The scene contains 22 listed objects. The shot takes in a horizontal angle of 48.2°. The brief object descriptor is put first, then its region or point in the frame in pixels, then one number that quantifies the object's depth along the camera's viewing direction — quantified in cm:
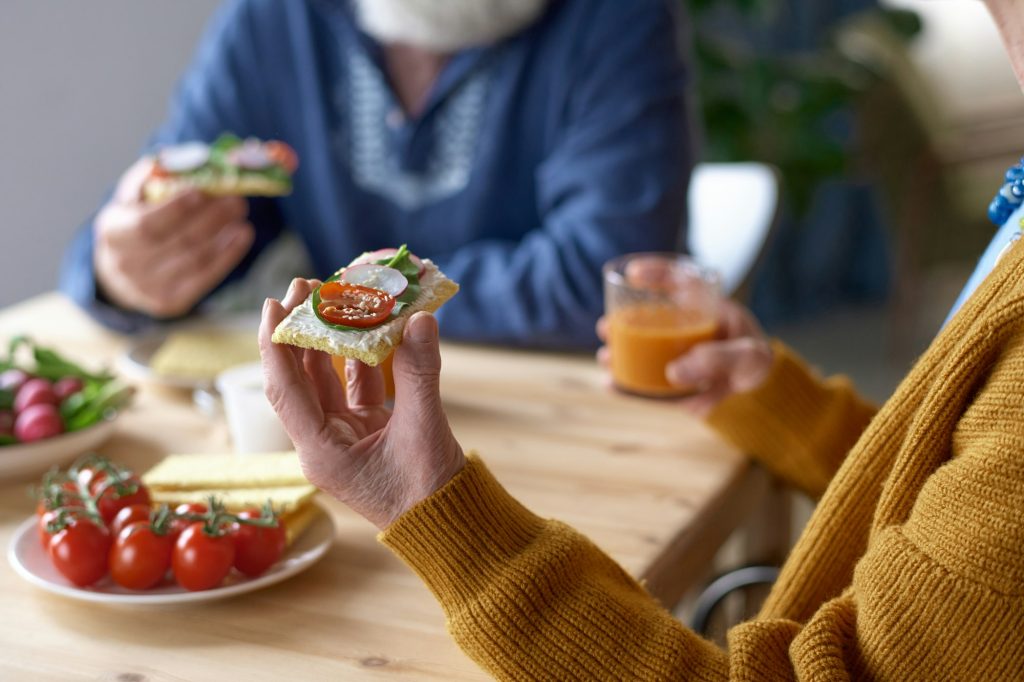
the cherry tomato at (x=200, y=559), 90
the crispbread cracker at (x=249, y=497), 99
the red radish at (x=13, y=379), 123
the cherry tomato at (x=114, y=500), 98
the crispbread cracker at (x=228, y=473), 103
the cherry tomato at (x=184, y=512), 93
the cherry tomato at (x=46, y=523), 95
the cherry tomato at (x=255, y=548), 93
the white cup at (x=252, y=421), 116
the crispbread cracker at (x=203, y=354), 139
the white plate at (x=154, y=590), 89
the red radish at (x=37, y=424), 117
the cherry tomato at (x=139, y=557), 91
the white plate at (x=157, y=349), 138
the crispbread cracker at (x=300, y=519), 99
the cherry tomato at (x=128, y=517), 95
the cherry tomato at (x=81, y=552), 91
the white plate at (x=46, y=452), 114
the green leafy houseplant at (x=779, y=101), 352
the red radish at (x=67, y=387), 124
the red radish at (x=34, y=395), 120
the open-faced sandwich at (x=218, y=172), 152
